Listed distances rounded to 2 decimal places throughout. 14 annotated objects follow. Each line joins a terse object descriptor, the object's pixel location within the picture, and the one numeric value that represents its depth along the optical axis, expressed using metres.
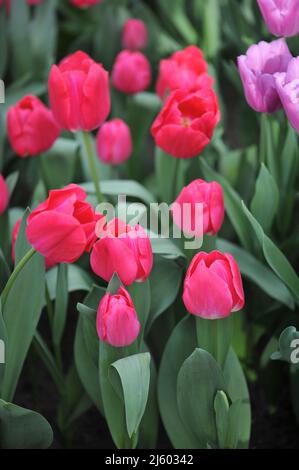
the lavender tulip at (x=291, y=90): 1.50
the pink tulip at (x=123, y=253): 1.47
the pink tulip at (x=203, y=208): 1.53
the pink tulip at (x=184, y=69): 1.74
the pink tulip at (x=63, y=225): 1.45
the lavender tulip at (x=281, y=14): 1.59
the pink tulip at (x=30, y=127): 1.68
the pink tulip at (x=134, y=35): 2.05
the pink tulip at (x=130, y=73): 1.88
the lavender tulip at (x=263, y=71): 1.57
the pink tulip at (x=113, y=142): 1.73
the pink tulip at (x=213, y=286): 1.46
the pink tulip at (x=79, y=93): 1.58
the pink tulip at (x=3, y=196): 1.62
